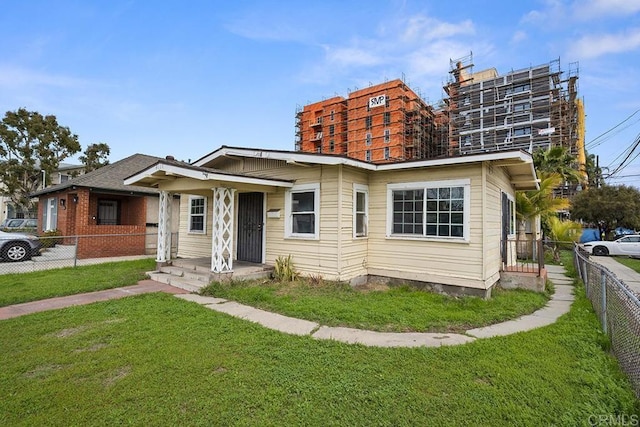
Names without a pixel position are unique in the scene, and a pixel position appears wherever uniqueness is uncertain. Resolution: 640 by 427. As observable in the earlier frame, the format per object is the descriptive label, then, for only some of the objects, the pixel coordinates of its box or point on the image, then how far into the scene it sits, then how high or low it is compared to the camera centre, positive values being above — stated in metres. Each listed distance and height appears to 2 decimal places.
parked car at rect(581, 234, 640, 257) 16.02 -1.19
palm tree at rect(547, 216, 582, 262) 14.79 -0.40
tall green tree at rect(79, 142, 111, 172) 31.09 +6.28
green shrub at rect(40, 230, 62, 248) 13.32 -0.92
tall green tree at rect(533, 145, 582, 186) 16.42 +3.28
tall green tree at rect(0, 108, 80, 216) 24.86 +5.60
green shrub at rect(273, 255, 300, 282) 7.64 -1.23
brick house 12.81 +0.35
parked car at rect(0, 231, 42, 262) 10.58 -0.97
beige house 6.77 +0.20
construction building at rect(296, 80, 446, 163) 49.68 +16.51
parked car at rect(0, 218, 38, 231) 21.80 -0.41
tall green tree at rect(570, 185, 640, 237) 20.22 +1.12
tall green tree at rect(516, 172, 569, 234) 12.76 +0.90
